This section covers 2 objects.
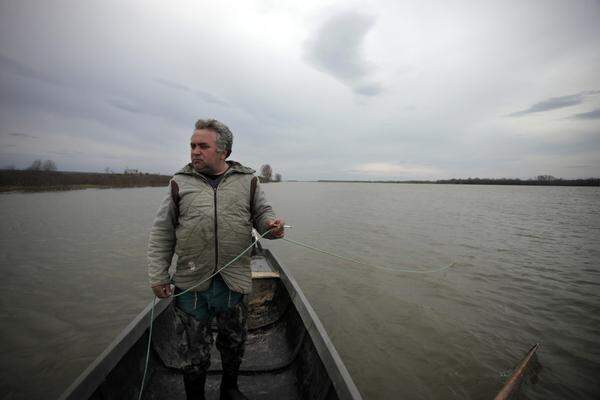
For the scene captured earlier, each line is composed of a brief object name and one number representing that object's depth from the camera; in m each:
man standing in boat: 2.13
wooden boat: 2.39
